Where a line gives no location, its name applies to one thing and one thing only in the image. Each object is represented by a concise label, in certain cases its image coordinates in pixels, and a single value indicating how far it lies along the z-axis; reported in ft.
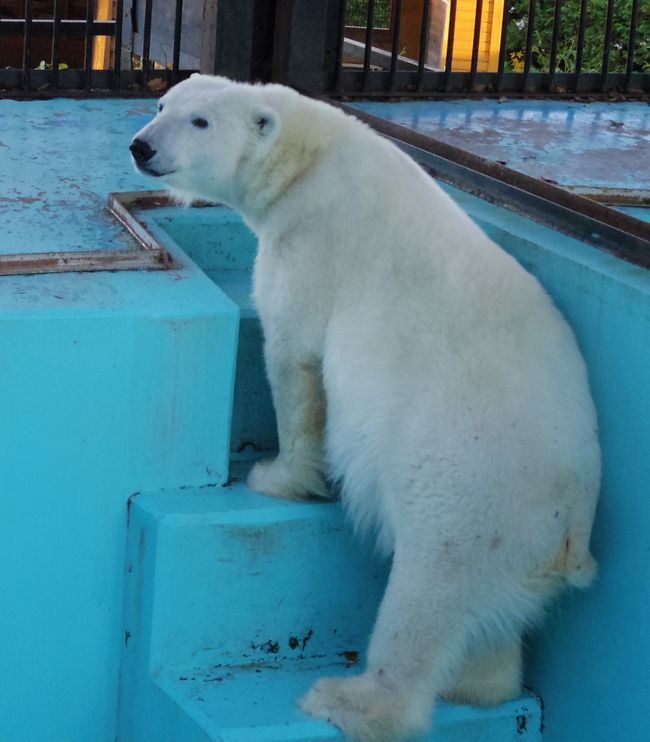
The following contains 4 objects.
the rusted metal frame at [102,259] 9.64
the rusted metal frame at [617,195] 12.14
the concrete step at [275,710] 8.61
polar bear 8.40
